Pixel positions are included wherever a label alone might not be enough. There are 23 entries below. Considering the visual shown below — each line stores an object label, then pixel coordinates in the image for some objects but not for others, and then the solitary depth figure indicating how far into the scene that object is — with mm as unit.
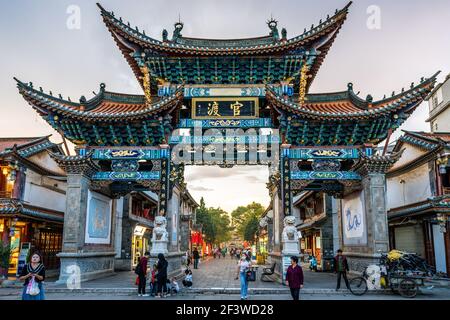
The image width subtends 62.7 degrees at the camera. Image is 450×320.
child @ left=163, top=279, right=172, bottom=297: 13837
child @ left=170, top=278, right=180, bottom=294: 14021
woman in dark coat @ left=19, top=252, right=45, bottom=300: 8125
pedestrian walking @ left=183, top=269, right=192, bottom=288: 15555
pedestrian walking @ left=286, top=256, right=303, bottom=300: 10102
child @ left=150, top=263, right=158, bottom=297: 13445
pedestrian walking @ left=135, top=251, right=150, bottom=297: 13492
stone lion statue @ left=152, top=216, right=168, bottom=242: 15352
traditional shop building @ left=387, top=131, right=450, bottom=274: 19111
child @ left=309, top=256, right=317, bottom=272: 25395
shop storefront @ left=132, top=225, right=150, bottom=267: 29781
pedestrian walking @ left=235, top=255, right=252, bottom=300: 12602
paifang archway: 16266
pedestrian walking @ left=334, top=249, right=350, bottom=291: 14125
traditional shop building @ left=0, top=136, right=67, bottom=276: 19062
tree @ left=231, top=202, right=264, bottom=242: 78062
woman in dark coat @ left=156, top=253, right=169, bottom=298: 13102
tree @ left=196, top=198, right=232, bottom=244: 65250
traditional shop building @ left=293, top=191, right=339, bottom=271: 25234
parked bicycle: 13552
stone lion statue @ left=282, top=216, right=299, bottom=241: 15445
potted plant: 17094
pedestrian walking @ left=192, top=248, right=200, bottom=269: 28609
